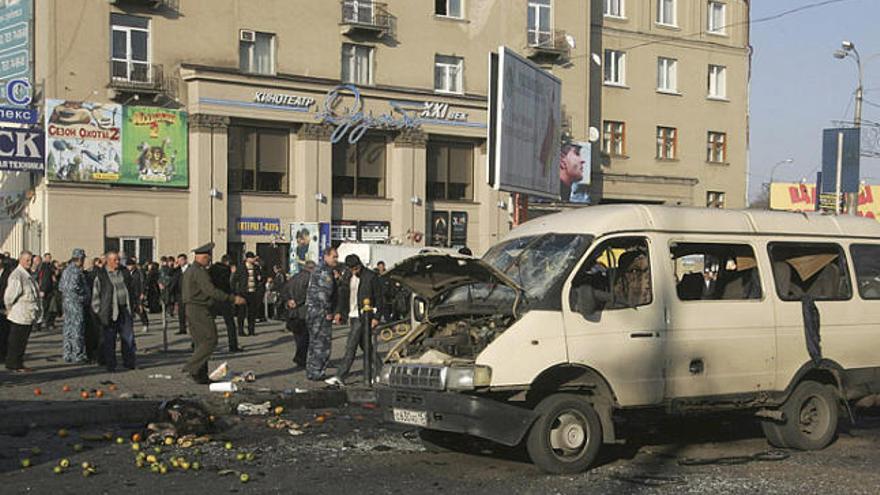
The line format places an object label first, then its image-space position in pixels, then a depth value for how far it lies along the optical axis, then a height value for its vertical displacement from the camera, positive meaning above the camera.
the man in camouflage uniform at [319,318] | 15.58 -1.42
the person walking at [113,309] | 16.34 -1.39
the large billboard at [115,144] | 34.34 +2.29
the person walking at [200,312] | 14.50 -1.27
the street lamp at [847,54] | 40.22 +6.15
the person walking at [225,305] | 17.96 -1.55
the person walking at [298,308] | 17.00 -1.39
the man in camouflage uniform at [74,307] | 17.11 -1.42
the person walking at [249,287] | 23.97 -1.54
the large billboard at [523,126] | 24.59 +2.24
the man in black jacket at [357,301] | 15.66 -1.21
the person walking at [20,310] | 15.83 -1.36
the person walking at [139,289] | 23.41 -1.83
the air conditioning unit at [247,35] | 37.81 +6.20
